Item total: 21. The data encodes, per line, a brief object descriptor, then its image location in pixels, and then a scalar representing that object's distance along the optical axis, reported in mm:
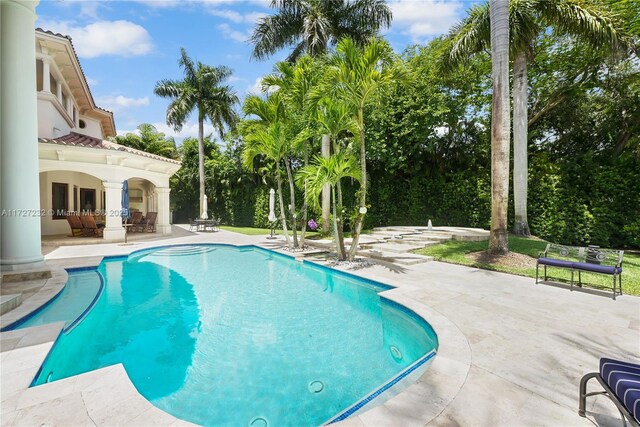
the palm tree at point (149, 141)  31172
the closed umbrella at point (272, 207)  15803
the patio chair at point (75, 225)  15025
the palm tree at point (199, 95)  23172
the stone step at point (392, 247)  10961
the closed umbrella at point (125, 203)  13938
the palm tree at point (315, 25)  14602
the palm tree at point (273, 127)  11234
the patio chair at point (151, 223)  18719
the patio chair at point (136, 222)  18177
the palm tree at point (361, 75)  7895
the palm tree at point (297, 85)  10664
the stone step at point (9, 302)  4852
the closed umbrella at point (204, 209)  20812
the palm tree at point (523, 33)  9117
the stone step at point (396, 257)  9242
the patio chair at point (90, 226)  14953
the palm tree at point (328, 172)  8641
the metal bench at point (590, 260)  5699
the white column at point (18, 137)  6656
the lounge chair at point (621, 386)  2074
